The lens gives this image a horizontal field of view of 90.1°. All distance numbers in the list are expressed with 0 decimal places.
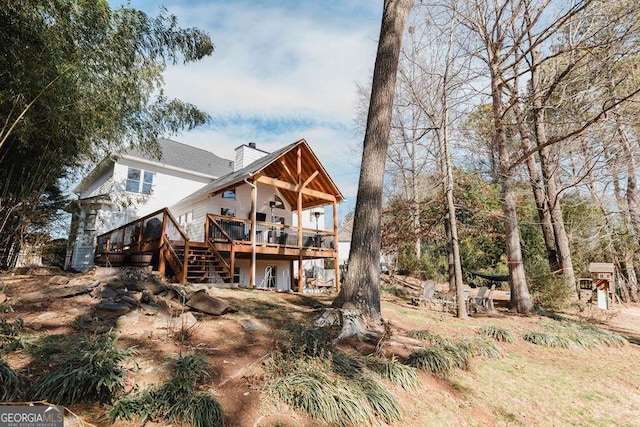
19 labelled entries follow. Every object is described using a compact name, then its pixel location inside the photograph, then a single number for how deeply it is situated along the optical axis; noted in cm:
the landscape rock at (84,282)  566
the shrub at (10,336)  305
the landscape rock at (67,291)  513
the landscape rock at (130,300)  508
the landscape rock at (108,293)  527
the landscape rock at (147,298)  533
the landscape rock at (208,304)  527
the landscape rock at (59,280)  589
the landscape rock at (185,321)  434
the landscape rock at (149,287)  600
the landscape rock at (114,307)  480
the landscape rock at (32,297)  483
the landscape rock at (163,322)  430
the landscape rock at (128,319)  429
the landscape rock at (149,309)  481
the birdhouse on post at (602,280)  1070
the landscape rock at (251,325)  471
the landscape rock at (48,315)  427
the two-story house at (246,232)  1020
